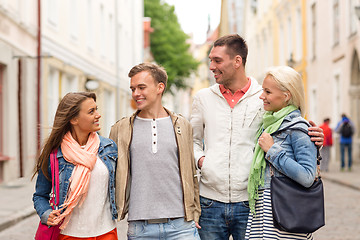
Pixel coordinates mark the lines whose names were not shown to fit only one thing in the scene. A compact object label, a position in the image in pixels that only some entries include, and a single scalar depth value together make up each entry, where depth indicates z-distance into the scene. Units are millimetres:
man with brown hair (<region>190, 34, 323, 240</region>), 3631
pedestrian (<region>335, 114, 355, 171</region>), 18234
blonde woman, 3314
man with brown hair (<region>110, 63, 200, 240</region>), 3469
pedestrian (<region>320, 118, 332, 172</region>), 18141
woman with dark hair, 3348
